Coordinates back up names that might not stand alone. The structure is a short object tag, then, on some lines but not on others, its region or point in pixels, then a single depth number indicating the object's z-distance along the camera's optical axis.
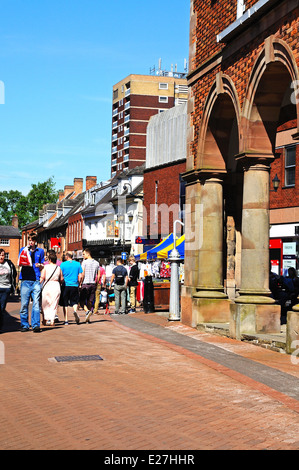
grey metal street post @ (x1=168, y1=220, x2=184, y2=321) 16.95
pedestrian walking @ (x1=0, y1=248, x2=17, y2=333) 13.91
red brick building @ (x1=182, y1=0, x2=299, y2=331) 12.30
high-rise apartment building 93.25
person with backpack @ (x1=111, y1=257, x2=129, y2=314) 20.53
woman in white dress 15.16
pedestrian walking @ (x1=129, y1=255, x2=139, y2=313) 22.50
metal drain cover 10.29
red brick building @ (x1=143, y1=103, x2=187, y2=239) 45.41
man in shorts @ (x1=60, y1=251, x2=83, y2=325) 16.67
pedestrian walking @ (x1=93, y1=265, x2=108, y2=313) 19.77
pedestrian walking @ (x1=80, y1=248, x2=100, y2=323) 17.56
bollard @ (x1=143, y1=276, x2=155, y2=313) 21.28
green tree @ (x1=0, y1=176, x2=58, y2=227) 103.31
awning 21.58
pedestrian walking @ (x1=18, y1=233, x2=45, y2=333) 14.08
